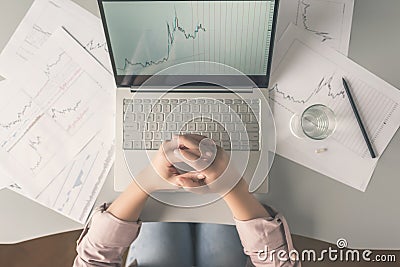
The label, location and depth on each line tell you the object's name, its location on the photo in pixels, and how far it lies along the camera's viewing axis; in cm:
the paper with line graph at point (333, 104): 88
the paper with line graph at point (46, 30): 89
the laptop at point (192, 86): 79
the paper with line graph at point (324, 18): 88
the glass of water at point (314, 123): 88
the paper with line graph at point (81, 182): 89
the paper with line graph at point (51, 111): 89
